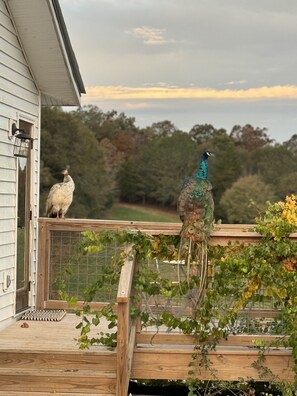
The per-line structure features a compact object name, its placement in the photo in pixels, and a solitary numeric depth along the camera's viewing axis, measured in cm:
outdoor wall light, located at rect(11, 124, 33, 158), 771
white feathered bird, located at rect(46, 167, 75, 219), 871
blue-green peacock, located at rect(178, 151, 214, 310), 589
